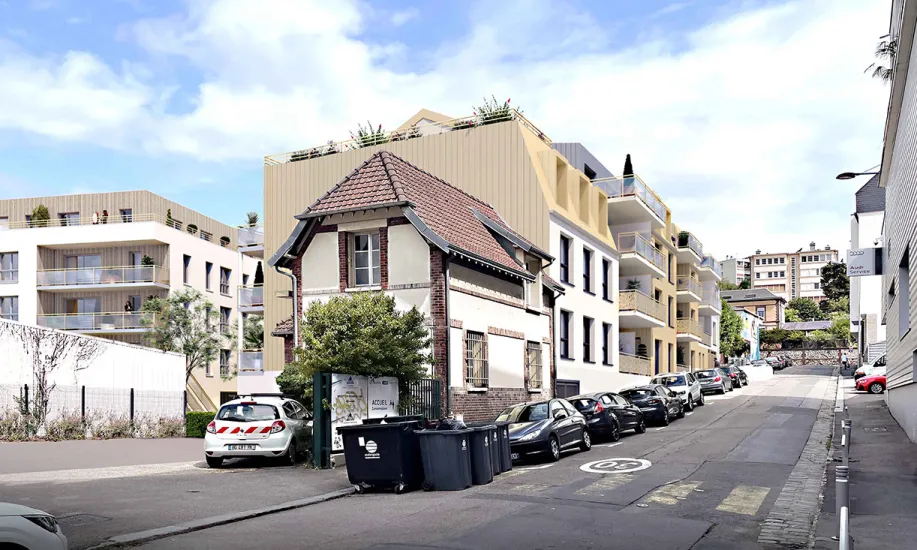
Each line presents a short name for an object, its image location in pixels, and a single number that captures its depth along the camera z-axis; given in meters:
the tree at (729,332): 84.06
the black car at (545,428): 17.64
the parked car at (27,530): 6.20
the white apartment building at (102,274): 47.78
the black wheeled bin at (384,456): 13.88
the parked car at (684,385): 33.16
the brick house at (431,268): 21.89
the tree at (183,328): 44.75
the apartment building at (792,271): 168.25
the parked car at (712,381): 43.78
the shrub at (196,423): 28.17
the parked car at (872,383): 40.75
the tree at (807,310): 142.75
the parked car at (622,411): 23.48
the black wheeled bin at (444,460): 13.91
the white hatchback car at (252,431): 17.61
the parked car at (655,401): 27.31
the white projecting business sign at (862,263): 26.45
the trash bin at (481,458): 14.52
